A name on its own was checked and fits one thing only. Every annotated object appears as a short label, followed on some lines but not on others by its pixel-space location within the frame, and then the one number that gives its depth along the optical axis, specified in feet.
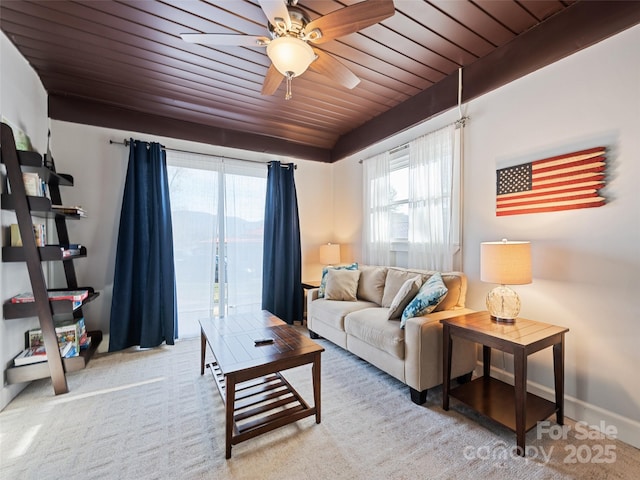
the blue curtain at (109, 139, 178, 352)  9.89
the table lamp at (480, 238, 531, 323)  6.10
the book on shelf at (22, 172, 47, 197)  7.06
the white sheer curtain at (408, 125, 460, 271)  8.77
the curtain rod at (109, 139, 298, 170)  10.25
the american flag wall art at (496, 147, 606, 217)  5.96
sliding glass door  11.25
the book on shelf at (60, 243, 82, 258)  8.24
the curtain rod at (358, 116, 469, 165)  8.52
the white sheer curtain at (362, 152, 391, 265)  11.41
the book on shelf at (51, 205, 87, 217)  8.09
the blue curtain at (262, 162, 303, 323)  12.75
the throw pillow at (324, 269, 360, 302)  10.53
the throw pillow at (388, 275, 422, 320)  7.86
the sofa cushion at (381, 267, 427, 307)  9.34
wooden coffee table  5.31
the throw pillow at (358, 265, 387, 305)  10.15
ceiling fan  4.79
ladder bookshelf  6.68
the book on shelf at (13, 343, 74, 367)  6.95
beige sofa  6.75
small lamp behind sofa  13.29
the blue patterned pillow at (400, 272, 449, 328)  7.14
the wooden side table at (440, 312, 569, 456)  5.21
